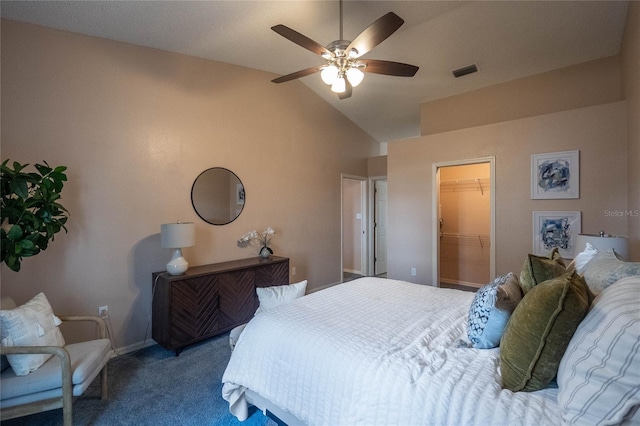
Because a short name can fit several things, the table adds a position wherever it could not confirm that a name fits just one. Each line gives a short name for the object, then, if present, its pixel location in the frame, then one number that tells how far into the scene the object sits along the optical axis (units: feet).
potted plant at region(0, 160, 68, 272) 6.23
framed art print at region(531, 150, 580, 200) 10.80
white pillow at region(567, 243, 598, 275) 5.96
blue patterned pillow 4.53
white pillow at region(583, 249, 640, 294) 4.15
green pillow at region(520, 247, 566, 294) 4.81
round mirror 11.39
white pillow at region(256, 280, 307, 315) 7.09
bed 3.38
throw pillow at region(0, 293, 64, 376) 5.60
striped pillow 2.72
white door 20.04
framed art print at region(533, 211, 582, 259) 10.84
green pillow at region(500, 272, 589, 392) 3.53
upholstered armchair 5.35
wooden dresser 9.20
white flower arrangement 12.76
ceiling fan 6.82
